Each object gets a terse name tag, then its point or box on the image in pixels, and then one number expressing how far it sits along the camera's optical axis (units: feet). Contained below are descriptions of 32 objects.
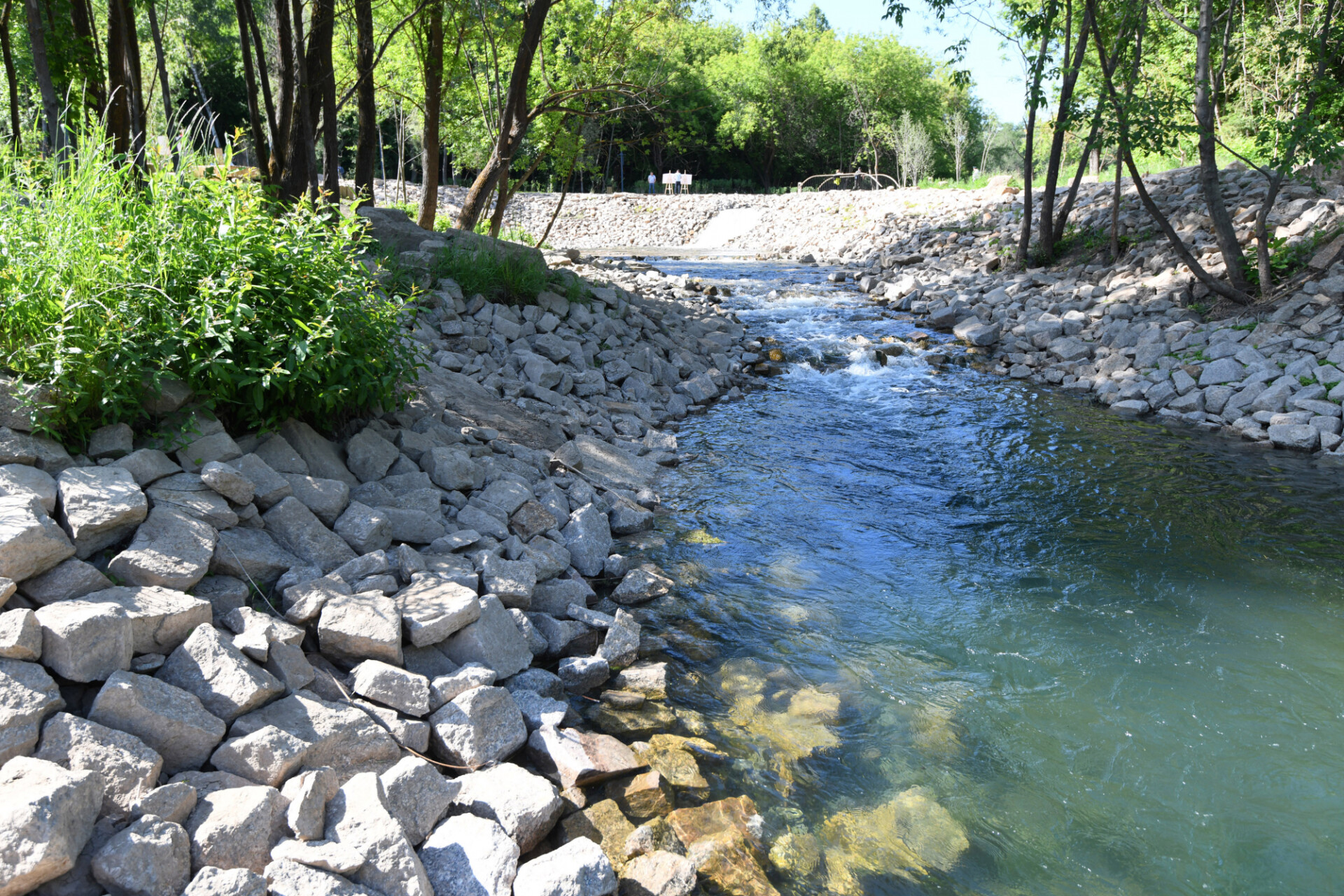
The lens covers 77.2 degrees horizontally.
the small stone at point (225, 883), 6.99
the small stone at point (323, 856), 7.50
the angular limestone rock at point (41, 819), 6.58
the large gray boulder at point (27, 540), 9.00
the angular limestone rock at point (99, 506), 10.02
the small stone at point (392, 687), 10.18
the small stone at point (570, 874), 8.16
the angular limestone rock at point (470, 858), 8.19
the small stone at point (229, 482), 11.47
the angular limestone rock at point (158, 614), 9.21
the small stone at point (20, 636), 8.16
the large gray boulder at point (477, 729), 10.11
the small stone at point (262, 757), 8.50
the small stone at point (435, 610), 11.28
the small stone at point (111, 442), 11.35
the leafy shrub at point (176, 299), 11.28
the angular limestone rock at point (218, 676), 9.03
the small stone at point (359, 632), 10.66
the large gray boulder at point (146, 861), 6.99
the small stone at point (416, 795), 8.75
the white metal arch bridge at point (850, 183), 129.14
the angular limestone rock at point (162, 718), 8.30
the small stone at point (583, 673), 12.24
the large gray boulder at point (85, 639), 8.46
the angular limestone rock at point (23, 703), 7.70
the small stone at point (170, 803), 7.63
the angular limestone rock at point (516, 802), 9.11
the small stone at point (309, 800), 7.93
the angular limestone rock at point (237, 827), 7.51
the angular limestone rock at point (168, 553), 10.00
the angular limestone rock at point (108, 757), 7.70
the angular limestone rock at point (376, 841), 7.73
